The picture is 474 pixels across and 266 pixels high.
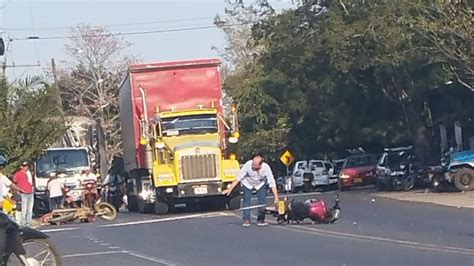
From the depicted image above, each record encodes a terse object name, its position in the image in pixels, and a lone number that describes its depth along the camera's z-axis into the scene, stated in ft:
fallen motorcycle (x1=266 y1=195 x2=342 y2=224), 85.97
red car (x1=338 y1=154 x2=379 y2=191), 182.91
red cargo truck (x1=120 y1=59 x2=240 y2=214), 113.91
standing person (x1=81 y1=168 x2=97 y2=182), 135.31
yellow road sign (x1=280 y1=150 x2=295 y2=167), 226.79
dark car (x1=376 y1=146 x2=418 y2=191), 157.58
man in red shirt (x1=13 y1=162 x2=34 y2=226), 105.40
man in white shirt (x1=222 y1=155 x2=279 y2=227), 90.89
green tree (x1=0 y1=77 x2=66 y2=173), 133.18
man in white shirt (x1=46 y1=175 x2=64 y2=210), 133.28
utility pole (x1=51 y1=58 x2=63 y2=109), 199.09
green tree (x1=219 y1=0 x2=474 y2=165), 134.92
